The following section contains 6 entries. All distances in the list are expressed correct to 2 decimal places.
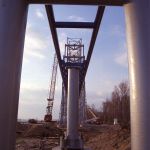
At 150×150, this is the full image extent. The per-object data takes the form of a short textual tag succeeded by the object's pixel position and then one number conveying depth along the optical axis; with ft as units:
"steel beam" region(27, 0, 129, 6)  9.65
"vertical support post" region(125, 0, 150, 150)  7.86
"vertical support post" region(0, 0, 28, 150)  7.73
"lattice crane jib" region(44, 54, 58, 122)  143.60
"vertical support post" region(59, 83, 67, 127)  126.18
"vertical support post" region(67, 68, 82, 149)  41.20
